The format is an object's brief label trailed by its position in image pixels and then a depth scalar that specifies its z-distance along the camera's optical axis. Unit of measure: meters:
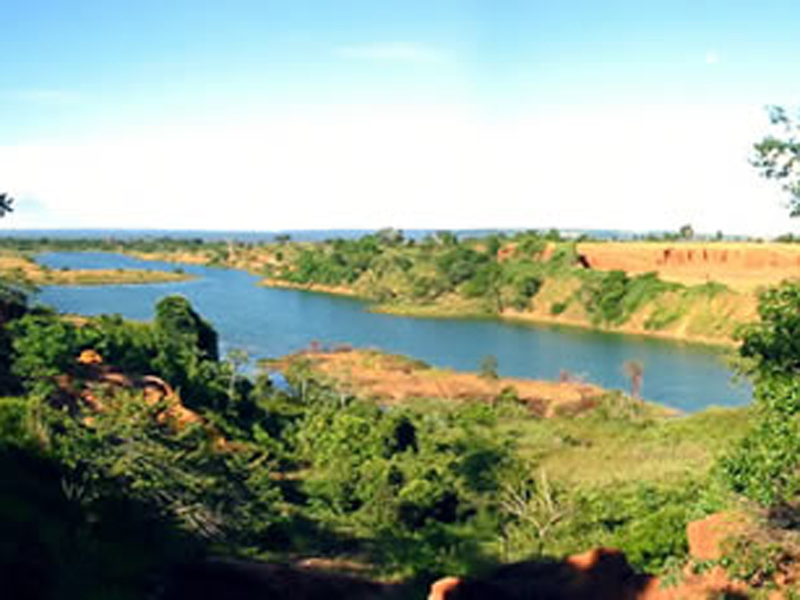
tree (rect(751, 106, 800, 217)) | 10.39
